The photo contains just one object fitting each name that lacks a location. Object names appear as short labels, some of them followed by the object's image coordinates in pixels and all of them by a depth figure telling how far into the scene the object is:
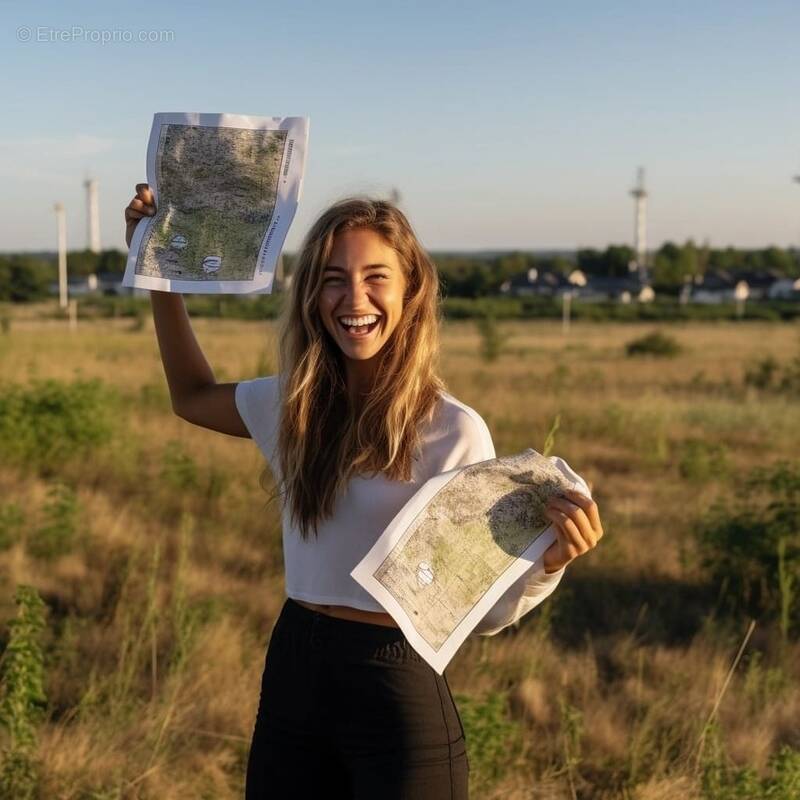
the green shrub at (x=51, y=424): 9.82
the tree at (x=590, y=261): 119.00
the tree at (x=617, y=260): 117.12
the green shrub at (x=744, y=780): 3.11
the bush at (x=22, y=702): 3.38
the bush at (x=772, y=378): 18.47
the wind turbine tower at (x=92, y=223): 115.47
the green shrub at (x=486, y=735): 3.84
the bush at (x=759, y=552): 6.57
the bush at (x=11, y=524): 6.86
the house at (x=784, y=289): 96.94
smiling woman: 2.06
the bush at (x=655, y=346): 30.11
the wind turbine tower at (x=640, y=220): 125.68
